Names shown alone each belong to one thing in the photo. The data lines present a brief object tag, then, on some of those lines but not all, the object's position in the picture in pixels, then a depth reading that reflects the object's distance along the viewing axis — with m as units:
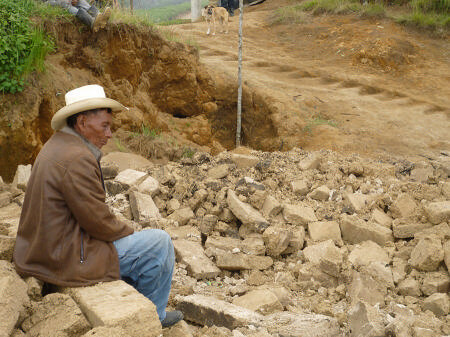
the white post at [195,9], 18.73
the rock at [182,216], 4.72
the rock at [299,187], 5.15
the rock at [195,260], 3.89
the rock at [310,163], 5.64
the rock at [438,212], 4.23
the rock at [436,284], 3.60
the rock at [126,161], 5.74
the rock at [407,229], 4.33
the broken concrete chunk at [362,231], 4.37
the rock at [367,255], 4.00
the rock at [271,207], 4.73
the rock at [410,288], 3.64
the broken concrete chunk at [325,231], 4.46
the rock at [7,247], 2.60
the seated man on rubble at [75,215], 2.30
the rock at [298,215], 4.66
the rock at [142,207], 4.50
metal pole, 7.65
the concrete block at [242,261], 4.03
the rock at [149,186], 4.93
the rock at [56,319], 2.16
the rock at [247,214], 4.53
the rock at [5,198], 4.34
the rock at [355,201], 4.85
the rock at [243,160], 5.64
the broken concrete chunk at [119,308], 2.16
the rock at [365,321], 2.66
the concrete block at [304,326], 2.87
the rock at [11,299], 2.08
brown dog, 13.30
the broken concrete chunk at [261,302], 3.31
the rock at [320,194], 5.05
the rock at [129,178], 4.96
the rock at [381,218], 4.62
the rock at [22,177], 4.75
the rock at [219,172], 5.39
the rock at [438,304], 3.36
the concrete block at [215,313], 3.03
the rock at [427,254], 3.75
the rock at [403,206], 4.64
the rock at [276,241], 4.25
